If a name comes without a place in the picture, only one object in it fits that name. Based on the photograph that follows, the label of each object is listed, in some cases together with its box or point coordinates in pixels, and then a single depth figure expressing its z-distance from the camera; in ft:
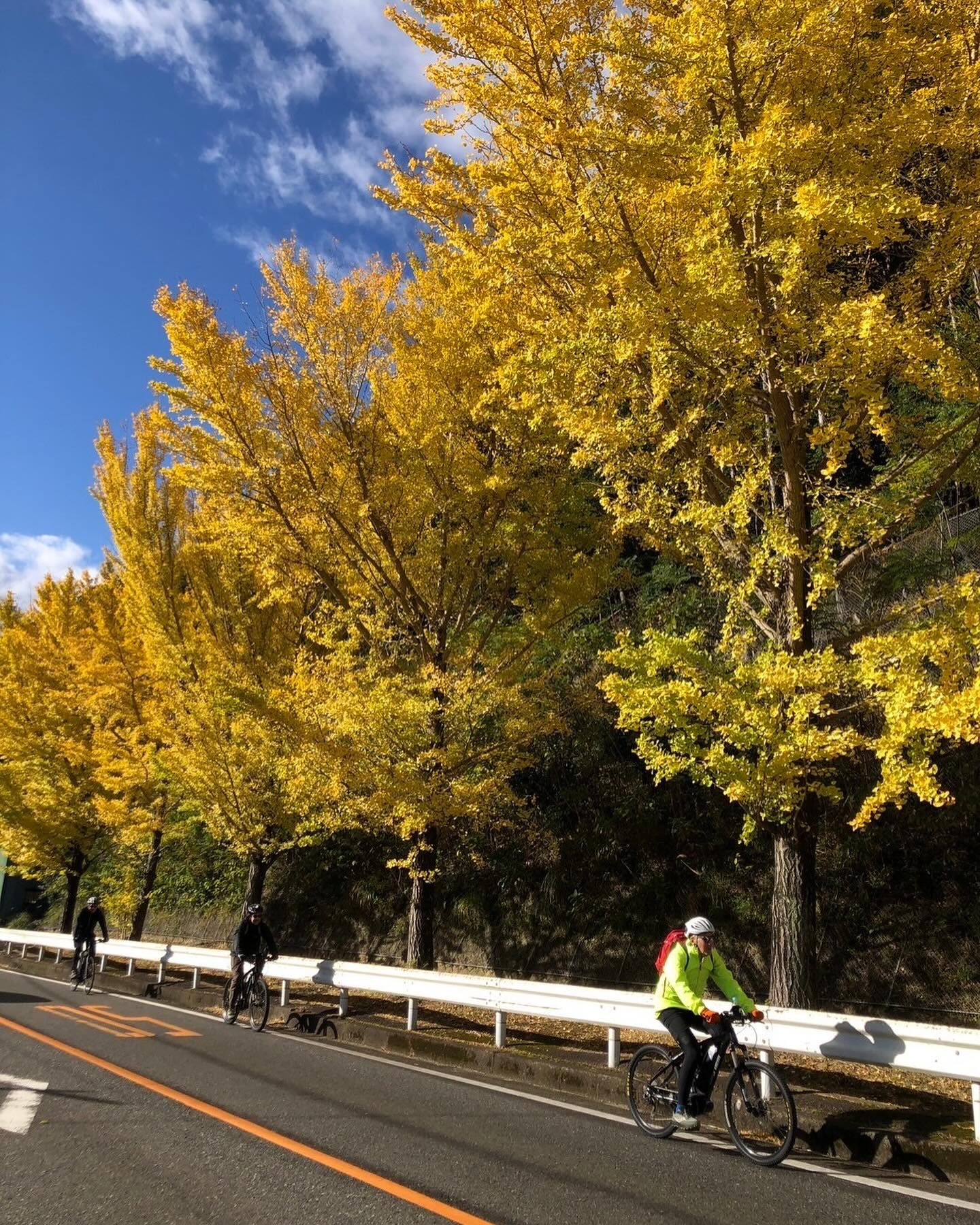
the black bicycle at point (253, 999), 29.78
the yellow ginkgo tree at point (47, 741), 59.00
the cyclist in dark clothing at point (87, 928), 43.73
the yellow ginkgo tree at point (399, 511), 28.73
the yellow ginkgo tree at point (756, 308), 17.69
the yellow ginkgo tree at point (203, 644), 38.60
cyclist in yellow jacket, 15.15
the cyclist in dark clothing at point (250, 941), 31.09
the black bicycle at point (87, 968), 43.29
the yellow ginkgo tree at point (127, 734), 47.01
